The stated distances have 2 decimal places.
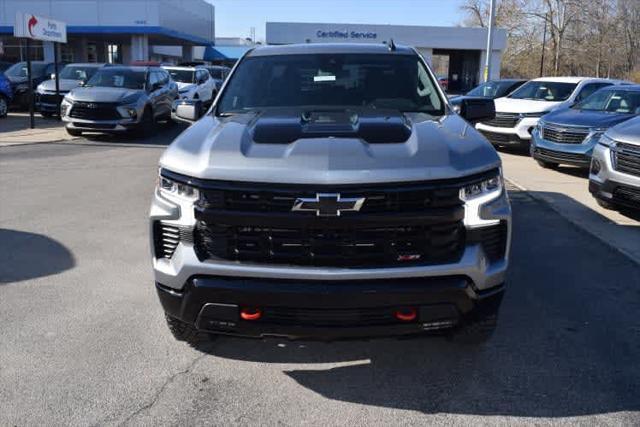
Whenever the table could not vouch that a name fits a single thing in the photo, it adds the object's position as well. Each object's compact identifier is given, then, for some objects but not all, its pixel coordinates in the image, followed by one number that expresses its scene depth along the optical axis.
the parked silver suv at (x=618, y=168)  7.29
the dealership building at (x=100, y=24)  36.69
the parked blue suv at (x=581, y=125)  11.00
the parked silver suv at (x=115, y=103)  14.66
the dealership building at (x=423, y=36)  50.75
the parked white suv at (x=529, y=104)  14.24
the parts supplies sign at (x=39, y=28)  16.11
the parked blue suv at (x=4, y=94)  18.83
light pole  28.73
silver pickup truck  3.06
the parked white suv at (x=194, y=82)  19.67
